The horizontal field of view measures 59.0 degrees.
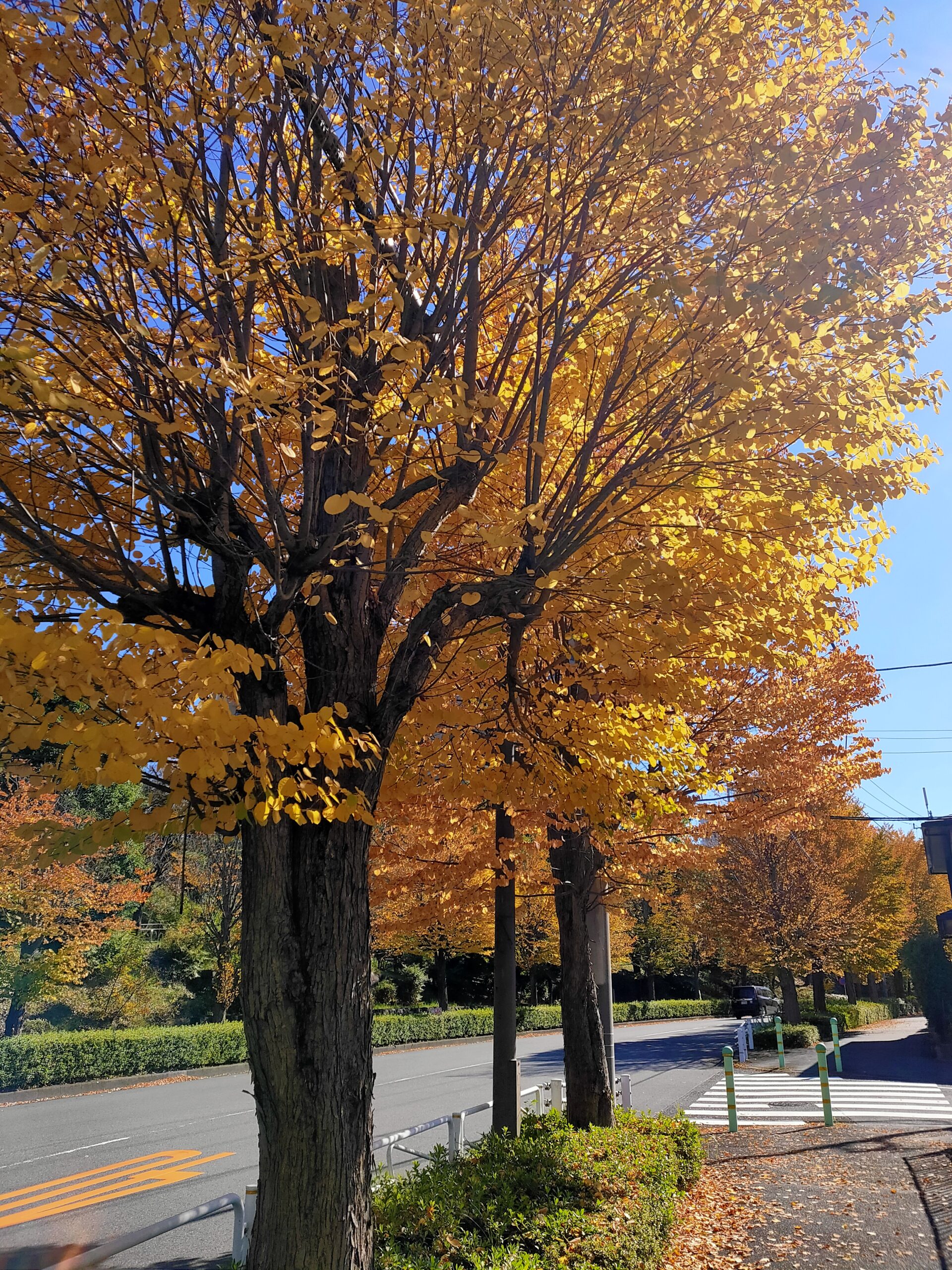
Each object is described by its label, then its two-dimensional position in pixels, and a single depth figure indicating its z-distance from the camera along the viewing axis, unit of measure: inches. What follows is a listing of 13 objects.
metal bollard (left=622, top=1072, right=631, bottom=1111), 406.0
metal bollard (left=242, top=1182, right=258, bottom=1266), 177.4
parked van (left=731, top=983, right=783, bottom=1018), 1406.3
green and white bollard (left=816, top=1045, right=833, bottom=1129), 402.9
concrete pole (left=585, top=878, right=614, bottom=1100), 362.6
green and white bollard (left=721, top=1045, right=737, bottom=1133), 398.9
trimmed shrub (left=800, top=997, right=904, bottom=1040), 991.0
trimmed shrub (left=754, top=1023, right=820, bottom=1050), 842.2
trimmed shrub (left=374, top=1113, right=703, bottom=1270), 177.0
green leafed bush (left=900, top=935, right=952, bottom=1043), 851.4
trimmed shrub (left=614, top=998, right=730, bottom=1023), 1518.2
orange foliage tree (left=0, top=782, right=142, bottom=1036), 748.0
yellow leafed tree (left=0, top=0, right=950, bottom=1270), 131.0
